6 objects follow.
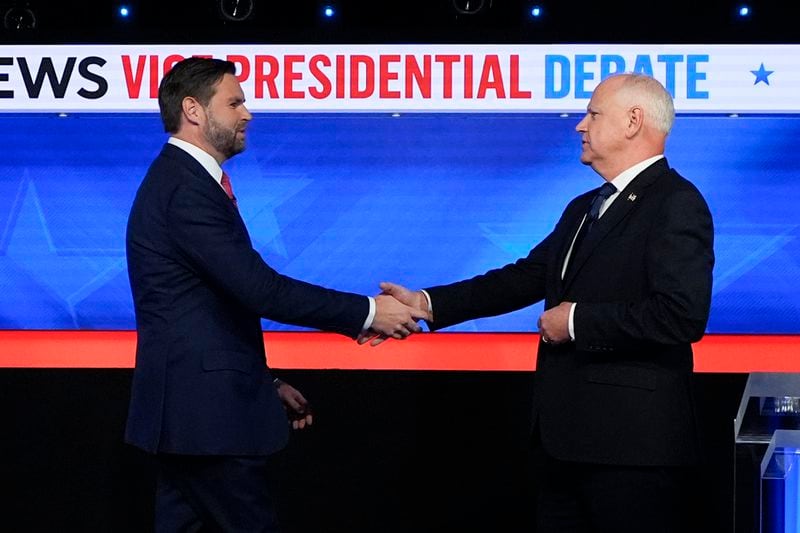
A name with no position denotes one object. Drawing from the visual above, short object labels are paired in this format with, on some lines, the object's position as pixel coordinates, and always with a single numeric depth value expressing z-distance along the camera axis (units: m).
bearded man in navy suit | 5.10
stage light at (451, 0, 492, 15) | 10.72
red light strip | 10.84
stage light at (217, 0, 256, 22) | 10.76
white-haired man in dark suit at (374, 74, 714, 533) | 4.77
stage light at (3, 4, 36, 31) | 10.88
